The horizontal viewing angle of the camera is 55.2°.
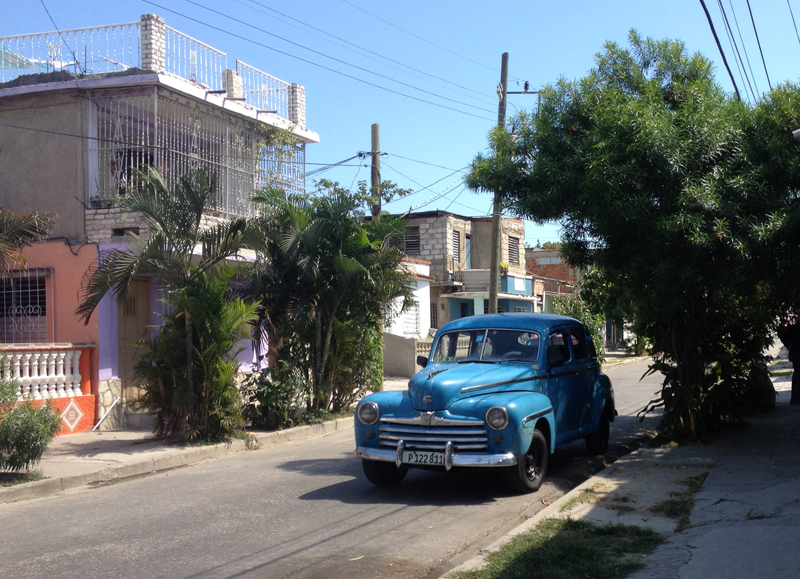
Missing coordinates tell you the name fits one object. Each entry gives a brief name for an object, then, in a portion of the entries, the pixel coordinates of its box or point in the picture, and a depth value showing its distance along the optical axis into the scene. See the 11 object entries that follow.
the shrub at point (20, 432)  8.71
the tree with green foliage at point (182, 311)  11.52
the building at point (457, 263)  33.09
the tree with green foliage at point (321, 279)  13.41
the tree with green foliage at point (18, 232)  12.10
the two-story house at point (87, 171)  13.70
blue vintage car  7.78
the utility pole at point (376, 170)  19.64
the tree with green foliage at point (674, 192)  9.14
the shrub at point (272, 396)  13.15
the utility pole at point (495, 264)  19.63
